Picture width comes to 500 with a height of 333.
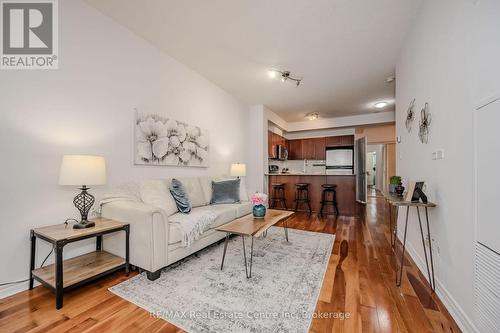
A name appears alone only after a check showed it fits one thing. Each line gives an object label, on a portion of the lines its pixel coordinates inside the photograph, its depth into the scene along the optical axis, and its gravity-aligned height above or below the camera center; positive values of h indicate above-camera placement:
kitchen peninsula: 5.04 -0.05
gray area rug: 1.44 -1.08
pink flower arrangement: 2.65 -0.41
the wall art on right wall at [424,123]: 2.03 +0.43
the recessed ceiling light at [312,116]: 5.93 +1.50
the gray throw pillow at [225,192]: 3.51 -0.44
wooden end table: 1.58 -0.90
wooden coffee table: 2.10 -0.66
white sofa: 1.95 -0.64
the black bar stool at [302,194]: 5.25 -0.72
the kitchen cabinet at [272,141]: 5.82 +0.76
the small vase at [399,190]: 2.38 -0.28
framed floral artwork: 2.74 +0.38
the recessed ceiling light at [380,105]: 5.15 +1.56
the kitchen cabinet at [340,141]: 6.90 +0.87
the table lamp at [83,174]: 1.79 -0.06
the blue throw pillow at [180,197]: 2.69 -0.40
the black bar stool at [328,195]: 5.01 -0.74
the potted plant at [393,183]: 2.51 -0.20
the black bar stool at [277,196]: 5.59 -0.81
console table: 1.80 -0.44
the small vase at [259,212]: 2.66 -0.58
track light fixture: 3.58 +1.64
